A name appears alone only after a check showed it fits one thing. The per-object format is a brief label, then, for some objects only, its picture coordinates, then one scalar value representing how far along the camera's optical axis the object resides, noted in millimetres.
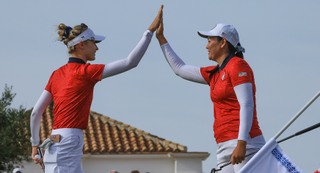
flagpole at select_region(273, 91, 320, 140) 8375
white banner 8562
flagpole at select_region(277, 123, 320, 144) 8383
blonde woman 10047
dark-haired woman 8969
